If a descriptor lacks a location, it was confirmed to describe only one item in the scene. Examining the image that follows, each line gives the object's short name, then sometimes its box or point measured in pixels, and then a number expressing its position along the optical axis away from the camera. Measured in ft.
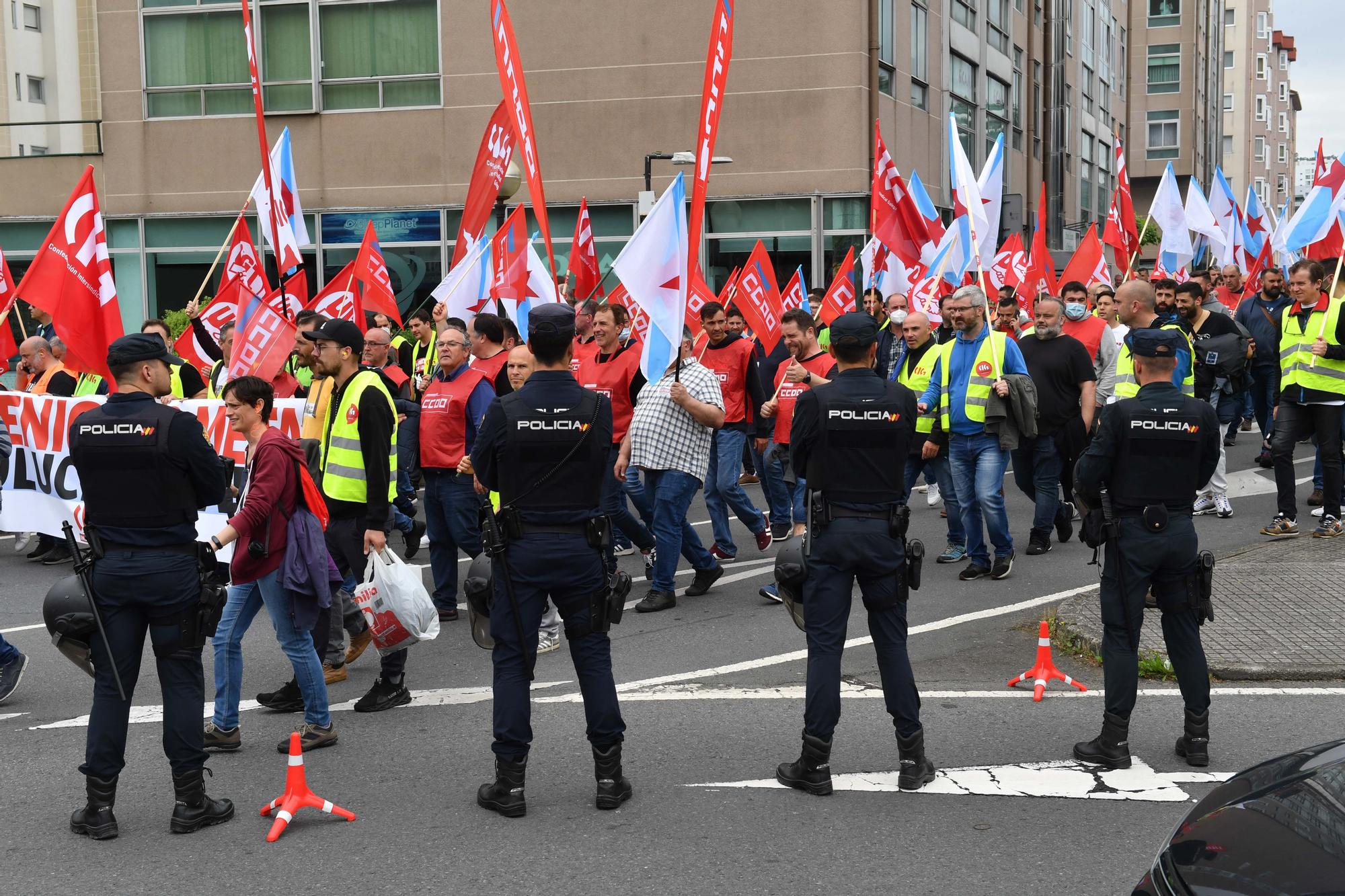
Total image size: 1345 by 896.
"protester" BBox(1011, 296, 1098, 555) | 33.50
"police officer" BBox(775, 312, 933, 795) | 17.83
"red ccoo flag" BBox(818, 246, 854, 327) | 48.06
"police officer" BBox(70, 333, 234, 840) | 16.85
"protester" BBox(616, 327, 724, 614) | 29.09
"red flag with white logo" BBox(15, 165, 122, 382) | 33.83
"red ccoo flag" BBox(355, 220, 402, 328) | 44.01
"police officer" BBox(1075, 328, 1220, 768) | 18.58
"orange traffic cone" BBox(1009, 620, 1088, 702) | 22.47
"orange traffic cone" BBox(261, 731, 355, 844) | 16.72
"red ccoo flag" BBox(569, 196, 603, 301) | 49.52
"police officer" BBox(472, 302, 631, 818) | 17.34
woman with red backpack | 19.80
